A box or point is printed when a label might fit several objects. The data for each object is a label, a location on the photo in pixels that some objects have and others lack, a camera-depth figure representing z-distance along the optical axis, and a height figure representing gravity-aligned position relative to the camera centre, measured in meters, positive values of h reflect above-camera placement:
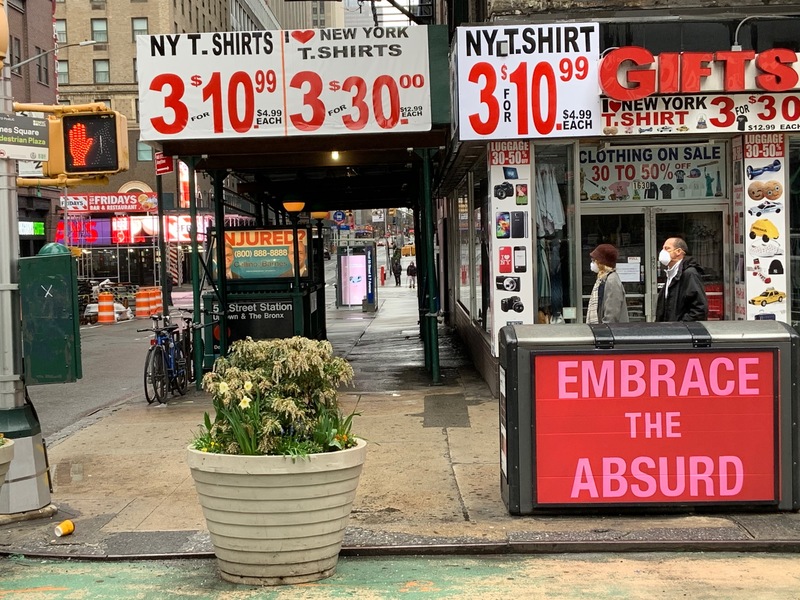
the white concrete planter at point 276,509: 5.34 -1.41
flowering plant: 5.46 -0.83
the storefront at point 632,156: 10.78 +1.06
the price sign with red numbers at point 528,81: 10.82 +1.87
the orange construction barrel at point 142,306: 34.09 -1.60
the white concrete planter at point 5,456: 5.59 -1.11
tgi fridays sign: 50.03 +3.06
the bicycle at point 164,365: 12.48 -1.38
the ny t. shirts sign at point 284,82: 11.82 +2.13
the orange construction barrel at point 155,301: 34.66 -1.50
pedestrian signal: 7.20 +0.87
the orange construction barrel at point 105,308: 31.69 -1.53
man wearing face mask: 8.35 -0.38
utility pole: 6.98 -0.92
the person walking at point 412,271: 42.54 -0.81
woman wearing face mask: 8.61 -0.37
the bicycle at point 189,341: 13.31 -1.16
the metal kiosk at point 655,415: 6.40 -1.12
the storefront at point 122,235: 46.94 +1.27
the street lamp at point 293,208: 19.22 +0.95
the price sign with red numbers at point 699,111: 10.88 +1.49
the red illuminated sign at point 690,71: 10.45 +1.87
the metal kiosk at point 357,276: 31.38 -0.73
